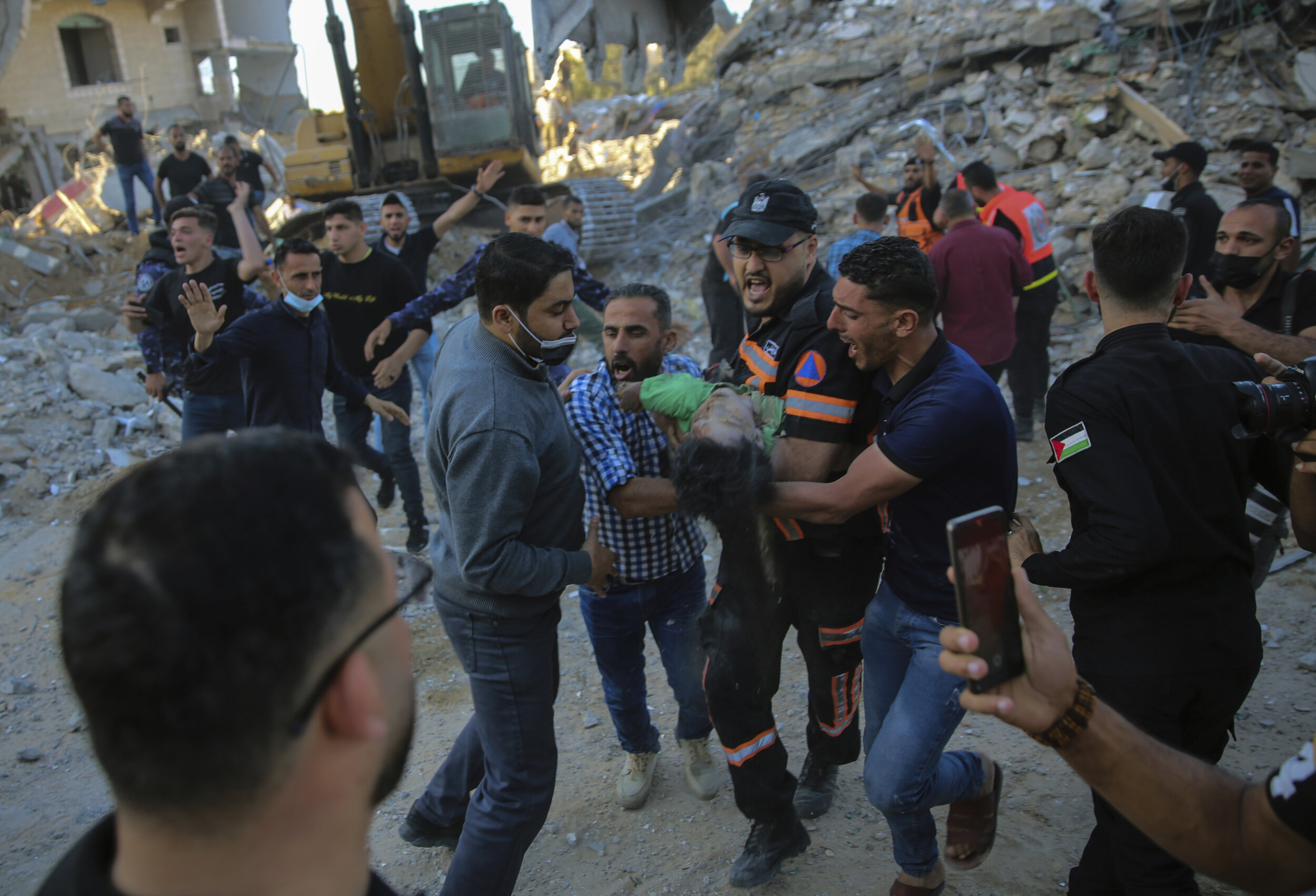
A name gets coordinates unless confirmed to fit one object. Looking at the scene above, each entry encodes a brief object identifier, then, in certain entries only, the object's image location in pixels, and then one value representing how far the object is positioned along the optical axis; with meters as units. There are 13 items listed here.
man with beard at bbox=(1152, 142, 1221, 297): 5.45
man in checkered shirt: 2.89
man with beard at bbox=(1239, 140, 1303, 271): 5.18
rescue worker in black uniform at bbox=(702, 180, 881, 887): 2.70
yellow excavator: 10.67
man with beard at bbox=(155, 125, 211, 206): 10.20
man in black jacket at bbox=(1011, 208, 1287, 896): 2.04
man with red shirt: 5.66
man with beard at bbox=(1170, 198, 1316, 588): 3.06
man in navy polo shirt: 2.29
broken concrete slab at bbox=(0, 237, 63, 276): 11.45
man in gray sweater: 2.26
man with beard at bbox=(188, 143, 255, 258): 8.36
